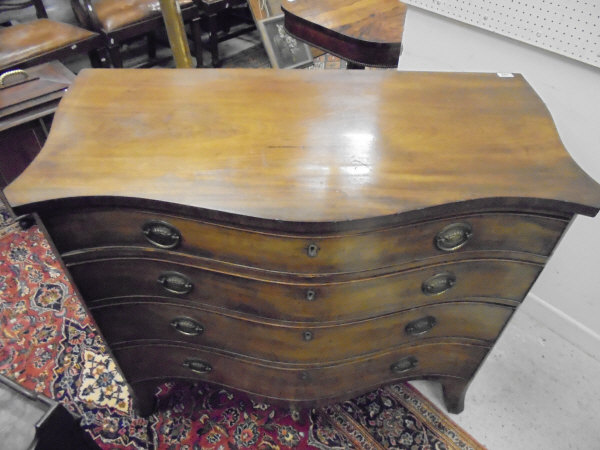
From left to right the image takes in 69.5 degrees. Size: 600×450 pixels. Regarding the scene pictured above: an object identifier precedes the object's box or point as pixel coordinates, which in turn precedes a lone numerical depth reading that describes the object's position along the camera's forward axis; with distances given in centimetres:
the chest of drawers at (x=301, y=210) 90
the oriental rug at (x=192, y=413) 153
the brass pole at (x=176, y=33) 179
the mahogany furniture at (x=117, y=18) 264
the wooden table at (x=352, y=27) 198
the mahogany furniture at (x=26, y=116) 198
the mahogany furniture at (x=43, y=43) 235
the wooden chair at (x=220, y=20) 301
